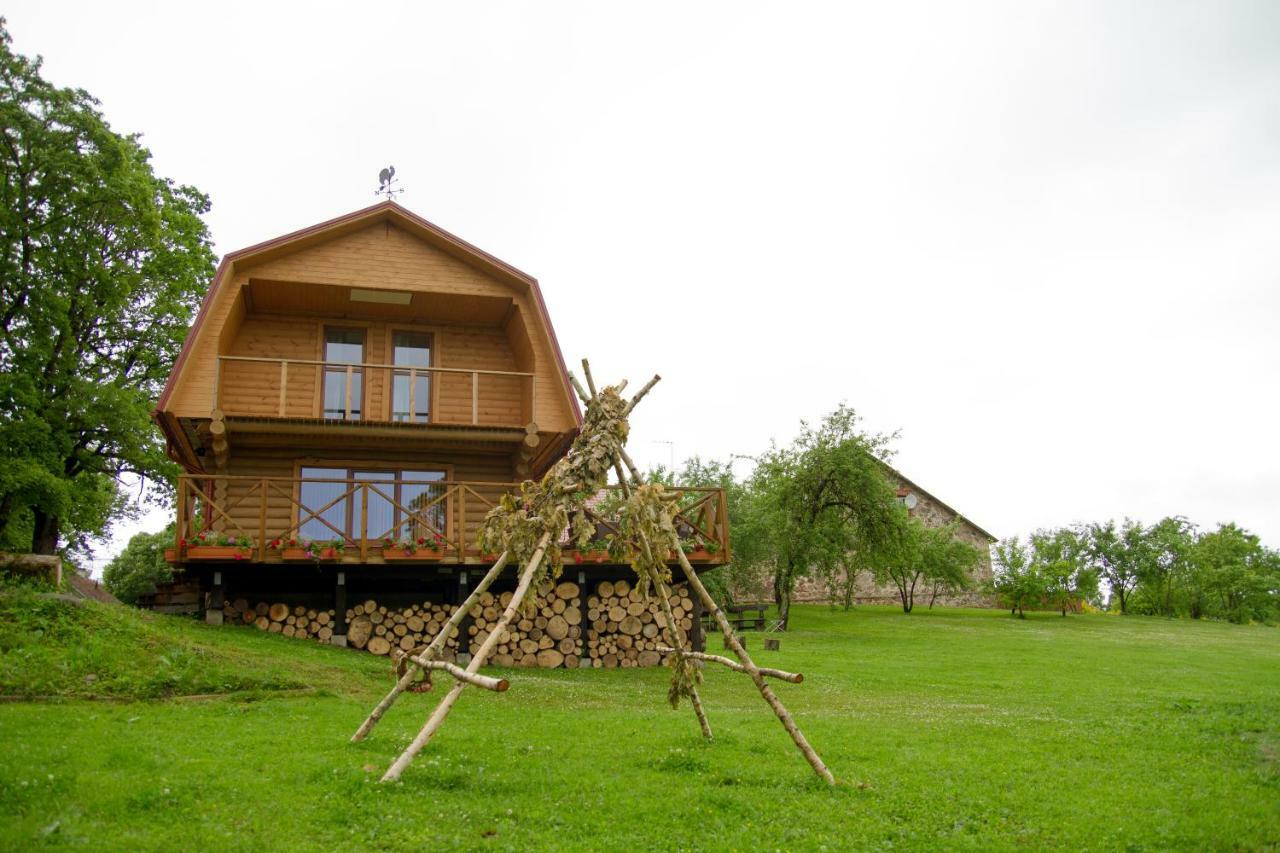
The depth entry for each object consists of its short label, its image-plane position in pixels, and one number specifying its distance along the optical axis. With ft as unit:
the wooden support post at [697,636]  59.47
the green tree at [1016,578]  127.44
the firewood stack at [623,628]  59.93
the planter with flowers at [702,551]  58.54
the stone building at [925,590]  146.51
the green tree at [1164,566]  154.92
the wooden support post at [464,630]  57.52
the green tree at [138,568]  120.78
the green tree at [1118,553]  155.63
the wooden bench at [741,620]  94.43
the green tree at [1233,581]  149.69
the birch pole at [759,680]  26.76
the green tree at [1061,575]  128.67
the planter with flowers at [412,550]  55.88
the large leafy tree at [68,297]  72.43
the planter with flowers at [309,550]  54.75
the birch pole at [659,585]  31.01
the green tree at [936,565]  128.98
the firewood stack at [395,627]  57.93
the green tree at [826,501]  99.66
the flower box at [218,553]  53.31
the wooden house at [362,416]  57.26
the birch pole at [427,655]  27.94
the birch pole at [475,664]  24.38
